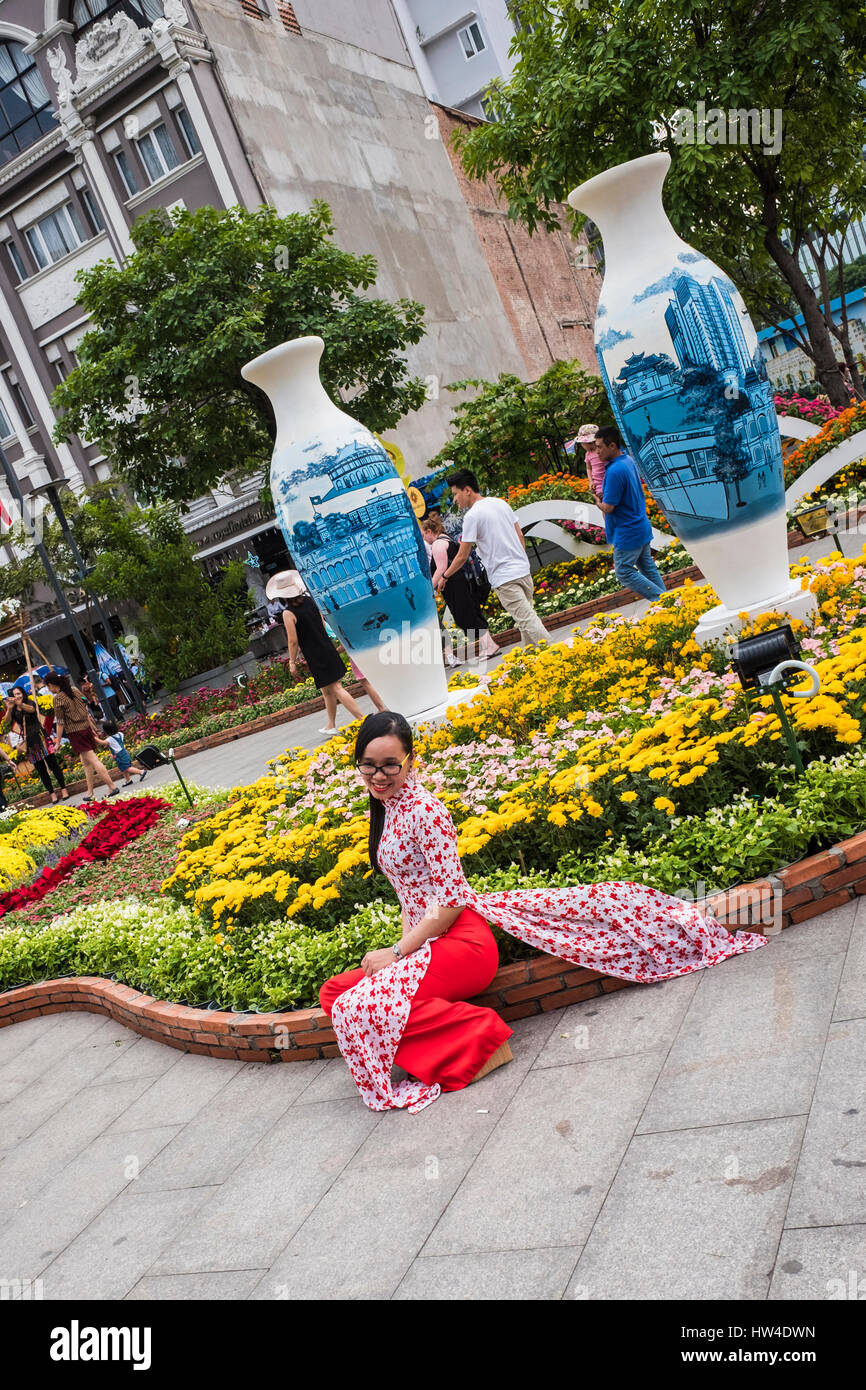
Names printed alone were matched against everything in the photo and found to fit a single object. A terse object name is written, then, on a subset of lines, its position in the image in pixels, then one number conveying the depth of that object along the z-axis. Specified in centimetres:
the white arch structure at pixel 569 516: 1463
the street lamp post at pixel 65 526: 2008
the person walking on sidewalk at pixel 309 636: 1017
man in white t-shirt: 939
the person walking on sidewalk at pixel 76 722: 1376
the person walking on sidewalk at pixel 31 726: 1595
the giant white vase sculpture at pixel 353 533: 793
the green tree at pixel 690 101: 1419
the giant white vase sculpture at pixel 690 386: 624
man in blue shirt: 830
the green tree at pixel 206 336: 1825
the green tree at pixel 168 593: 2191
